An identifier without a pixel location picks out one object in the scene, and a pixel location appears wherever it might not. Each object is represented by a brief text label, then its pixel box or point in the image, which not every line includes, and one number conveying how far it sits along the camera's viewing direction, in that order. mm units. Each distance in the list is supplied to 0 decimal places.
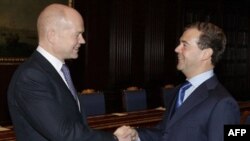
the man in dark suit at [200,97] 1878
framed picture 5750
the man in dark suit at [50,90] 1875
